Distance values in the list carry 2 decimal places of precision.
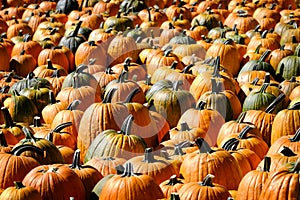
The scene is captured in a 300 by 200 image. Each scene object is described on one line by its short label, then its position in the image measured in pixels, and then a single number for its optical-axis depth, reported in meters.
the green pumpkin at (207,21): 20.67
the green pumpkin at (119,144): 10.51
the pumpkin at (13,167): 9.42
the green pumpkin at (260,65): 15.46
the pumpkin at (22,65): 16.69
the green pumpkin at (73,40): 18.08
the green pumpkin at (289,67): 15.42
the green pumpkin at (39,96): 13.81
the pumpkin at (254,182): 8.63
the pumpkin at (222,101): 12.90
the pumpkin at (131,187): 8.58
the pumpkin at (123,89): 13.19
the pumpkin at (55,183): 8.94
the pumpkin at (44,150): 9.94
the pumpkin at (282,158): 9.02
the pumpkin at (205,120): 12.01
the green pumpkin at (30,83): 14.19
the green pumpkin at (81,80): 13.92
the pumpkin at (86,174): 9.44
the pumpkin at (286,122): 11.36
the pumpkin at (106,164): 9.90
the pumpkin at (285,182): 7.81
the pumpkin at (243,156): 9.93
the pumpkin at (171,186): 8.94
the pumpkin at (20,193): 8.29
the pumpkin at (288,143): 9.87
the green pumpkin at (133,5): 23.37
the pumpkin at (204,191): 8.45
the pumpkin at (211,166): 9.54
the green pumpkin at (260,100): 13.01
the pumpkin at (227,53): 16.29
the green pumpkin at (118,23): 19.50
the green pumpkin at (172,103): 13.04
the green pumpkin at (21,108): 13.21
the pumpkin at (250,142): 10.56
